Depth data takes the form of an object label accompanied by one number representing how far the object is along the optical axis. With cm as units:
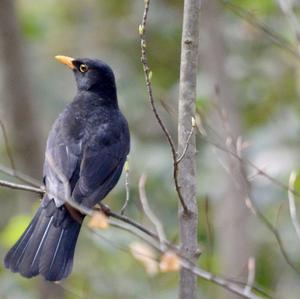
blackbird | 1091
